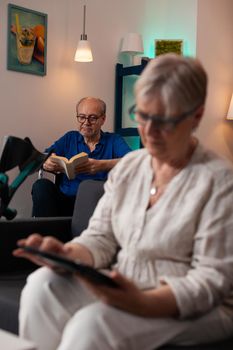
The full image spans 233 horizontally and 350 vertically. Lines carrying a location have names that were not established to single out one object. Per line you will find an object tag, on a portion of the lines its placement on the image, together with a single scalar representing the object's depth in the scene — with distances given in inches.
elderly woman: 42.5
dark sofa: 63.7
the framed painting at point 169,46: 158.1
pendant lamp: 133.5
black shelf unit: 148.1
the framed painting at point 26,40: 125.9
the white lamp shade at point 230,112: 165.0
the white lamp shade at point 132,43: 149.6
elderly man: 109.6
